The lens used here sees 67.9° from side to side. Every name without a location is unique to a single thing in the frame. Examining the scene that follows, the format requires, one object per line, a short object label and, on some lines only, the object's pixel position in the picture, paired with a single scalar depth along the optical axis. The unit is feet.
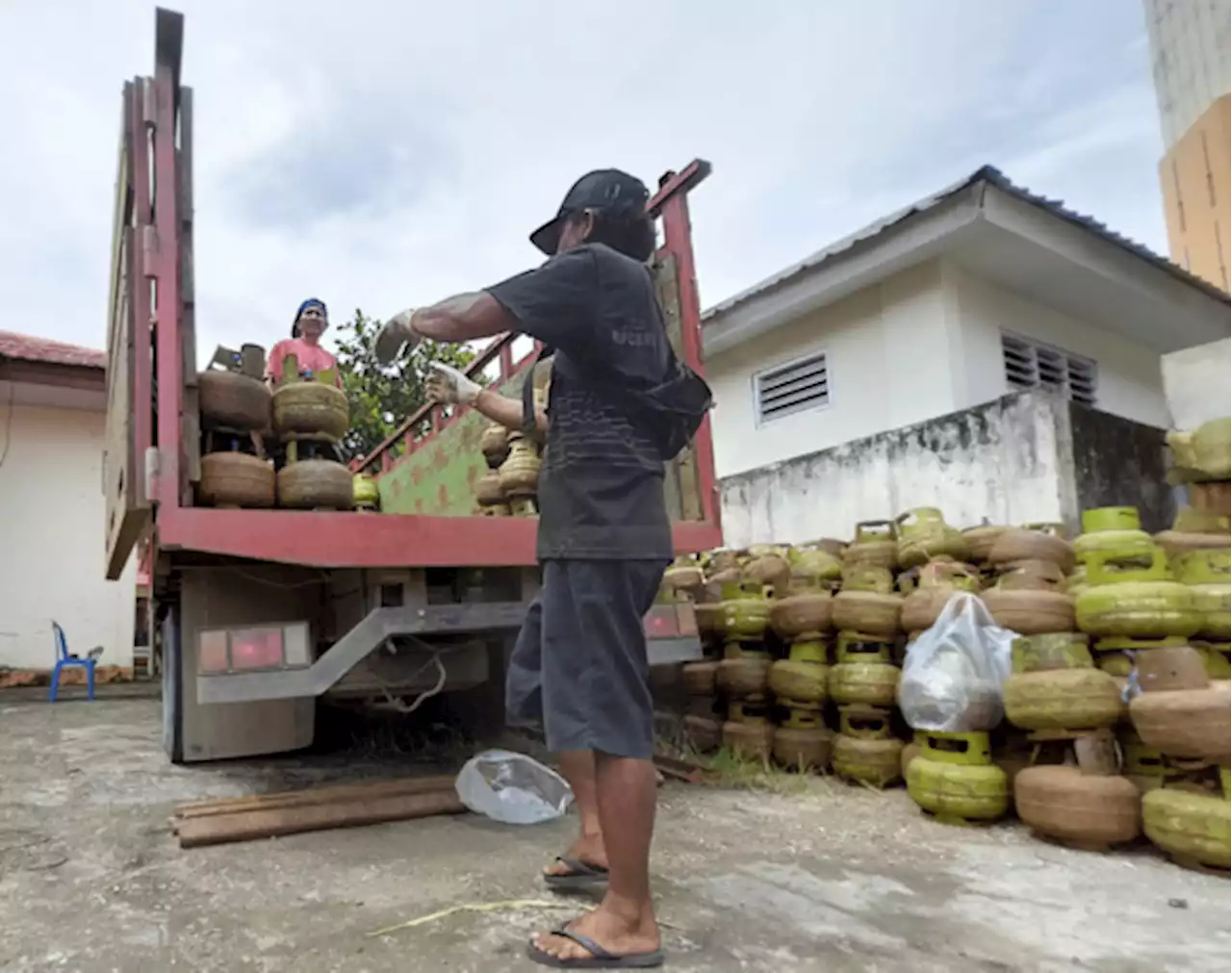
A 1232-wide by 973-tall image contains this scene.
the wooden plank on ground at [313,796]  10.21
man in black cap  6.38
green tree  42.42
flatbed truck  9.91
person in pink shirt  16.11
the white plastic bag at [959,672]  10.71
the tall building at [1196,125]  36.88
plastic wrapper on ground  10.61
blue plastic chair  24.91
